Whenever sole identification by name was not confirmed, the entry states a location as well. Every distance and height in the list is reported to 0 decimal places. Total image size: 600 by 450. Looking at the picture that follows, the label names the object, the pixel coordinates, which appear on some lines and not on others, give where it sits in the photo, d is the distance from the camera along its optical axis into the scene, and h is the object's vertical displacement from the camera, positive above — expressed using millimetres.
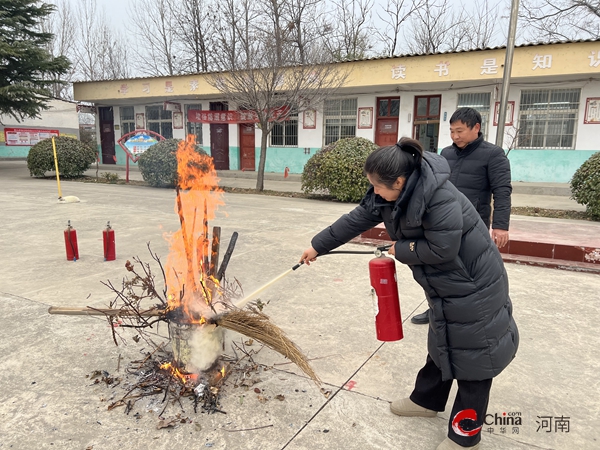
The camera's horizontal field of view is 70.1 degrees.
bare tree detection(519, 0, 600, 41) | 19078 +6483
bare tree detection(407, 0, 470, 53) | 26391 +7287
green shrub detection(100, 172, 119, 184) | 14886 -995
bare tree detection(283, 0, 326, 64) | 19733 +6221
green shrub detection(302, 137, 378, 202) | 9852 -382
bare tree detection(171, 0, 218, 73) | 25422 +7077
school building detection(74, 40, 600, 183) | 11750 +1540
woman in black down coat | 1804 -503
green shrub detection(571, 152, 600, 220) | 7906 -531
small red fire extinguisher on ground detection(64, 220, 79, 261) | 5055 -1118
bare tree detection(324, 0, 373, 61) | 24266 +6462
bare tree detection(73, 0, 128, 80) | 31041 +6159
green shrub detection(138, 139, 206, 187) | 12836 -422
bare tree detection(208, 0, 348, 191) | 10984 +1922
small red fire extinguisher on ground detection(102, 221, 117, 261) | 5051 -1125
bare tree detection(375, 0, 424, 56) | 25578 +7816
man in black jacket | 3056 -104
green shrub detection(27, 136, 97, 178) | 15133 -329
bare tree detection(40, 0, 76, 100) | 28772 +7426
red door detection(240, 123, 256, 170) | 17609 +182
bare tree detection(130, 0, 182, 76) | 27438 +6390
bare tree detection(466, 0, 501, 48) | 26281 +7128
